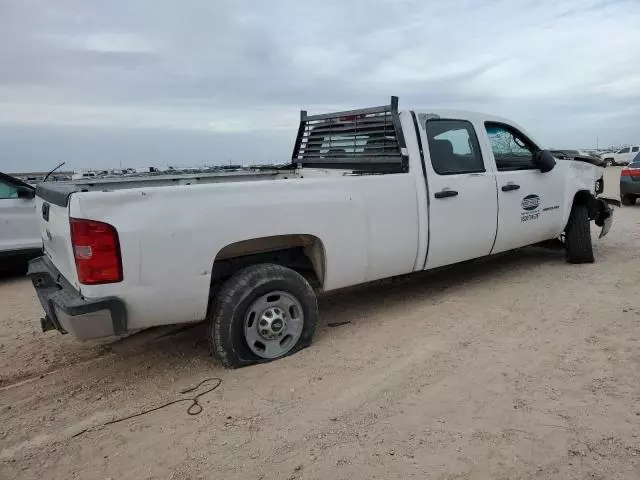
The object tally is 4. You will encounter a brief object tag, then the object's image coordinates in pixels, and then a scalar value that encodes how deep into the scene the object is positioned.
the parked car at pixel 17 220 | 6.98
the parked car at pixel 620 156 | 41.25
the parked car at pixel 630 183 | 12.66
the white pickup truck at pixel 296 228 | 3.16
